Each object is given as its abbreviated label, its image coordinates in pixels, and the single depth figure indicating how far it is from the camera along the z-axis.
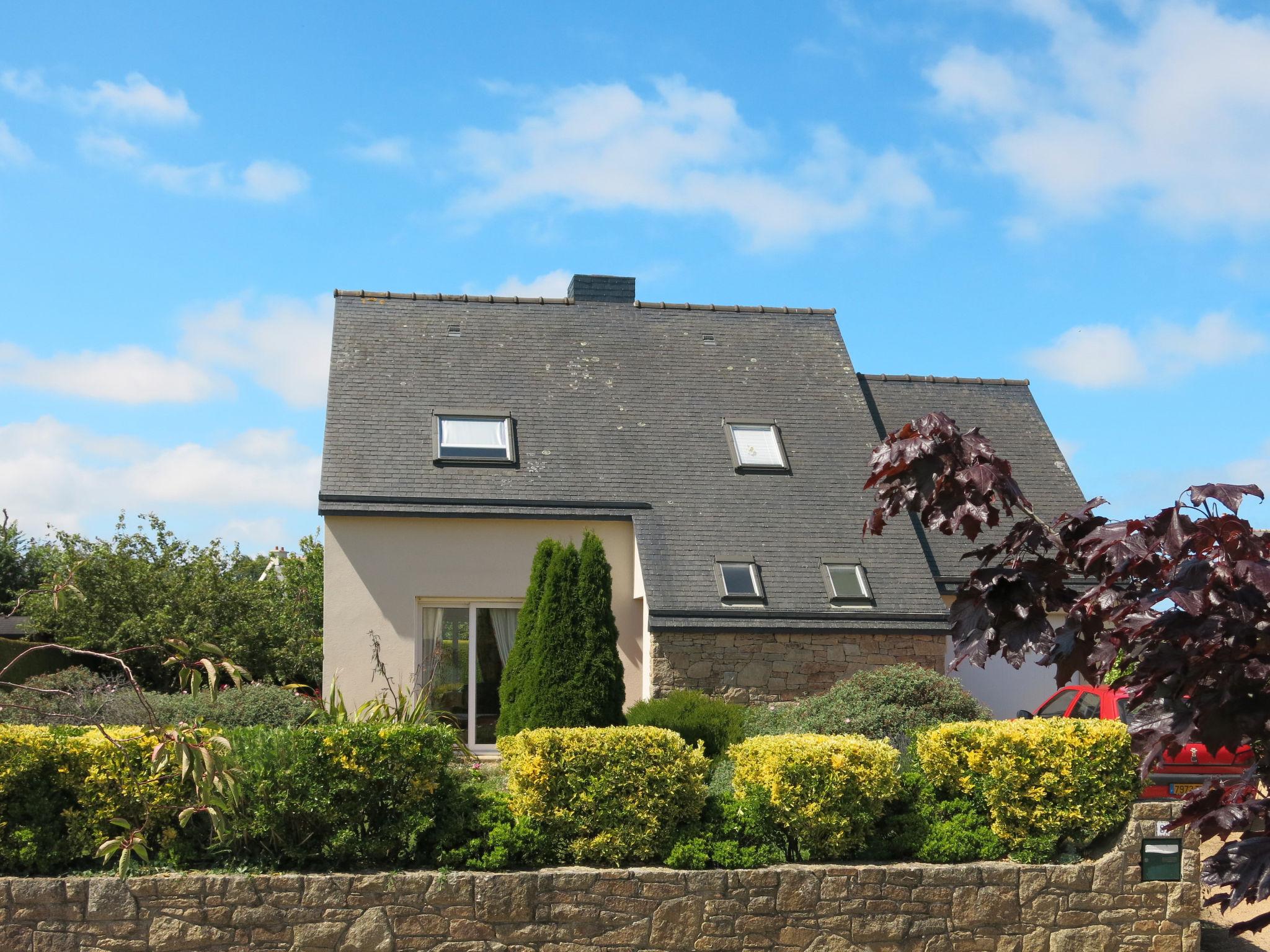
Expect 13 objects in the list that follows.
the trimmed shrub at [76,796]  7.62
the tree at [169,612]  17.56
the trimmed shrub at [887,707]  10.31
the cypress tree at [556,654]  11.86
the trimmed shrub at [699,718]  11.40
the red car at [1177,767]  9.28
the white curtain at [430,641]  14.11
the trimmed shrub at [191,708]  11.20
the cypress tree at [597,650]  11.92
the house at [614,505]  13.77
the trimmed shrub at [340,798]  7.67
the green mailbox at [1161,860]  8.41
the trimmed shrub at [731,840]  8.02
